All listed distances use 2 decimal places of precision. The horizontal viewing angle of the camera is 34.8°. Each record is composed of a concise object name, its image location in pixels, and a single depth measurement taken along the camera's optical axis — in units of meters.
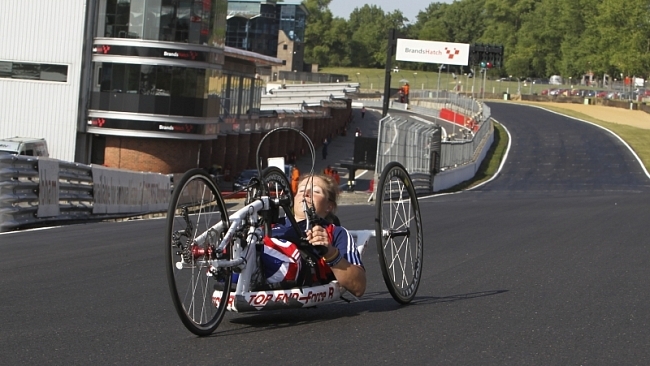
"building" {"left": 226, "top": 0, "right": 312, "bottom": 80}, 111.25
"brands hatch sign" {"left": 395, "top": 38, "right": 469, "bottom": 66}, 78.75
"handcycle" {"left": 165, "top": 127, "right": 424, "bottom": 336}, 5.61
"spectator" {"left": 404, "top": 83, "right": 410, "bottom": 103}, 113.81
